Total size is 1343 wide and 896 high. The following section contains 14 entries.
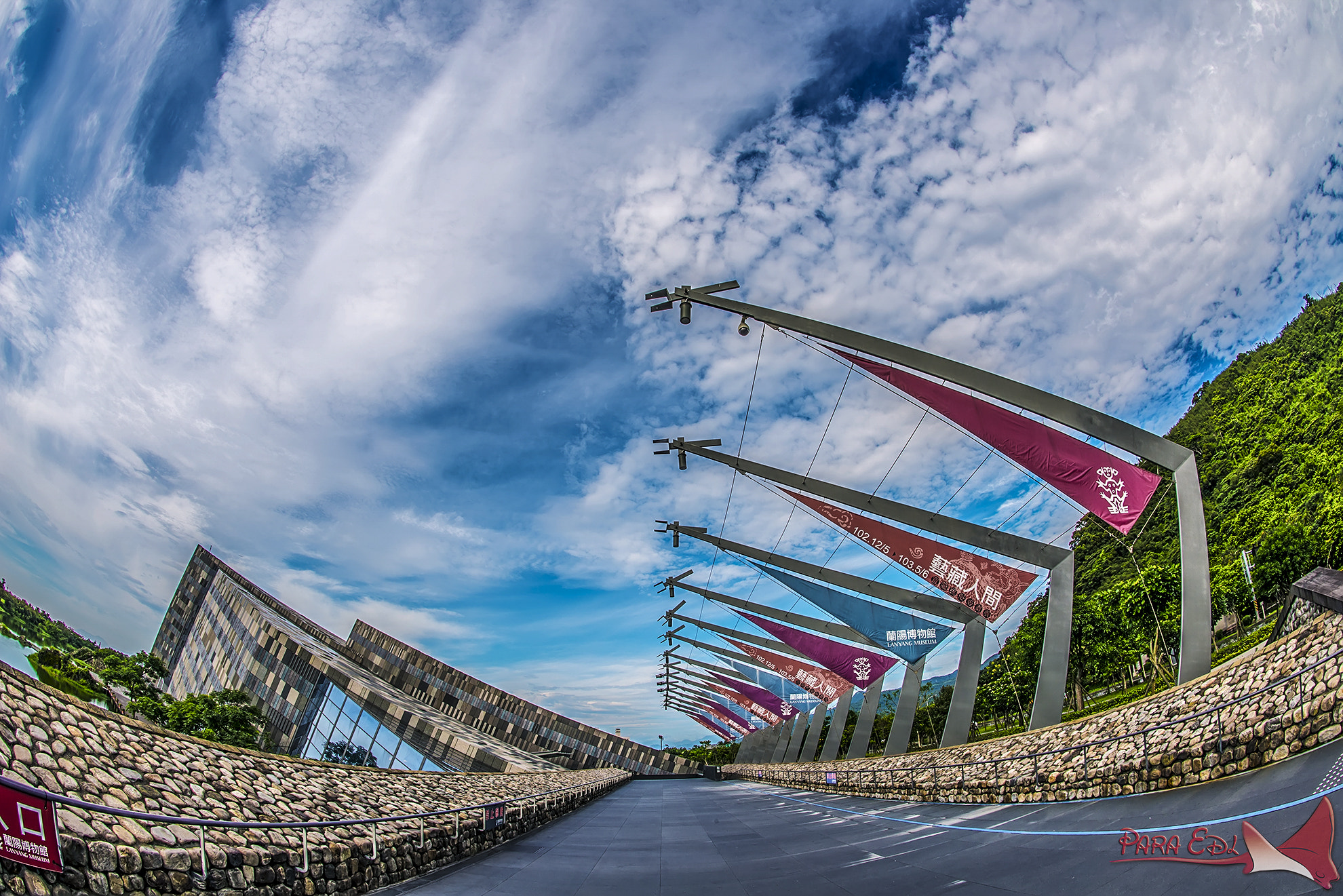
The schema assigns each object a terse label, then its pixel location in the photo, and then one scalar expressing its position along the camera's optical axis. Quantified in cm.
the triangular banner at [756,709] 4700
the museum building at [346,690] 2569
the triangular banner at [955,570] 1595
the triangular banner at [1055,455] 1109
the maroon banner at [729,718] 5959
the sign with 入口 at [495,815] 1126
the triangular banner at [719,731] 7062
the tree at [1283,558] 2873
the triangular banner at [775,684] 4159
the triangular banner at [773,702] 4000
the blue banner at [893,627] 1956
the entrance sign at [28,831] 423
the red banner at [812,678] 2980
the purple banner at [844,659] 2444
